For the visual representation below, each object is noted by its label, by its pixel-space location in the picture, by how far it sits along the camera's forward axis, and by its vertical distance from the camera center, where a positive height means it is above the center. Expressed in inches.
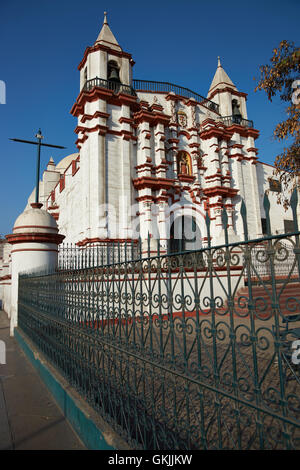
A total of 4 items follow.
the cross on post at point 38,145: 364.4 +191.9
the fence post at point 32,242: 275.3 +40.0
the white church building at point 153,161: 475.5 +234.4
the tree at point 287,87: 228.2 +161.9
